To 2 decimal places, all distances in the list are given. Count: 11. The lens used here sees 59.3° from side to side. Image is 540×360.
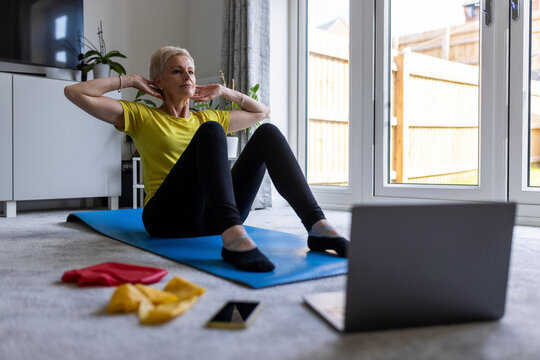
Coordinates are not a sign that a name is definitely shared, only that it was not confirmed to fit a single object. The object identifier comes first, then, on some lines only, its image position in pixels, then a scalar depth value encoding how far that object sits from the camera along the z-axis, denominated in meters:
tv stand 2.79
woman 1.34
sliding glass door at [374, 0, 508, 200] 2.50
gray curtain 3.20
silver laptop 0.80
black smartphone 0.88
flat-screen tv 2.92
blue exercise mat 1.22
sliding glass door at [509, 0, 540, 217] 2.40
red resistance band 1.16
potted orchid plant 3.15
